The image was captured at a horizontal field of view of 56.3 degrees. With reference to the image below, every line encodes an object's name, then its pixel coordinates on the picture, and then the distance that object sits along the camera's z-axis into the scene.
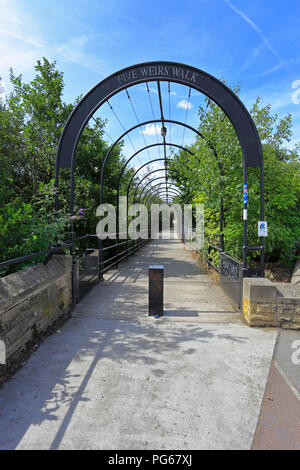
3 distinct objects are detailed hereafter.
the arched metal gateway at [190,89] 5.21
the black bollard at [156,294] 4.90
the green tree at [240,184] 6.75
